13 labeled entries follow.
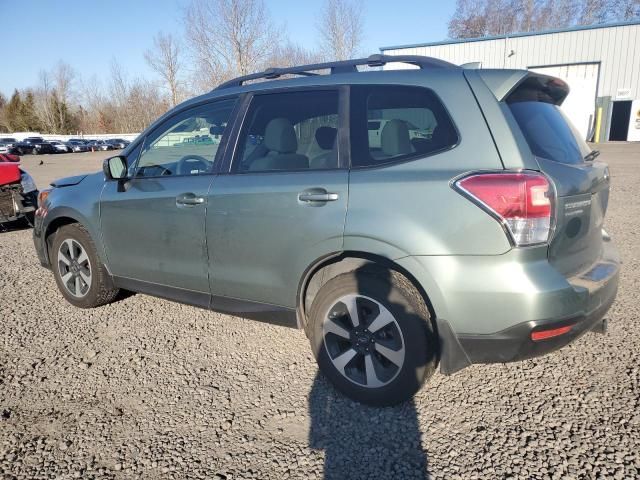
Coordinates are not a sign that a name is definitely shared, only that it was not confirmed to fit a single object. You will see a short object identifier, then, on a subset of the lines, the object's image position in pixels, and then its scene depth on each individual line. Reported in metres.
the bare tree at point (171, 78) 41.66
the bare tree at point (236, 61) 32.41
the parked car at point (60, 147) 48.17
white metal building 30.06
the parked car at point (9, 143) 39.71
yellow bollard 31.55
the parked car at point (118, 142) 52.80
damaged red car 7.23
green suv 2.23
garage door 31.25
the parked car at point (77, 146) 49.84
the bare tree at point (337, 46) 35.44
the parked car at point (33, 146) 45.00
